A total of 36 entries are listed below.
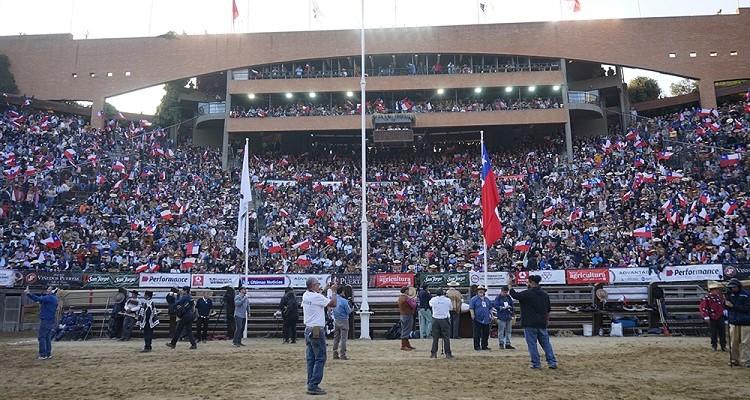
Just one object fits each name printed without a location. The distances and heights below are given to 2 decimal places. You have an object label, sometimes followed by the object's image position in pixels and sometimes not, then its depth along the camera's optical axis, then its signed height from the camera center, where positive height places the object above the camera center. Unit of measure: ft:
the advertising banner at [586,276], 78.48 -0.27
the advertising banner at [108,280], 83.61 -0.10
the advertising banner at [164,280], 83.87 -0.15
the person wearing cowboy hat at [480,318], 53.26 -3.83
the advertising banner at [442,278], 81.76 -0.33
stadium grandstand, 97.66 +27.24
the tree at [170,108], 161.79 +46.36
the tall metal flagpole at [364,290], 67.87 -1.52
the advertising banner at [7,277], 81.97 +0.51
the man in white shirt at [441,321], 46.21 -3.56
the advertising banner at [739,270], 74.90 +0.28
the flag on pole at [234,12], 145.28 +64.90
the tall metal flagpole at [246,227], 70.85 +6.32
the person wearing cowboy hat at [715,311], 47.85 -3.08
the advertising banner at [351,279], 86.53 -0.32
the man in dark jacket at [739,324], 39.17 -3.44
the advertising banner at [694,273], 74.84 -0.02
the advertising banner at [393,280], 84.48 -0.52
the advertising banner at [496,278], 81.66 -0.48
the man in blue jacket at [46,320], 48.83 -3.30
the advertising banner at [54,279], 82.99 +0.18
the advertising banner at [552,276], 81.05 -0.24
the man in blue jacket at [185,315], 56.13 -3.43
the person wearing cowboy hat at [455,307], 56.75 -3.06
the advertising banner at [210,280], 84.94 -0.25
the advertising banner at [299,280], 84.28 -0.36
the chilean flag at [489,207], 68.13 +7.84
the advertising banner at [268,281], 84.38 -0.47
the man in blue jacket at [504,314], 55.06 -3.64
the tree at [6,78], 151.94 +51.96
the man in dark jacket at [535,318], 39.01 -2.86
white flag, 73.77 +8.87
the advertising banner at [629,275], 76.18 -0.21
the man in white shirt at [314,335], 31.96 -3.15
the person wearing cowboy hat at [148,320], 54.75 -3.90
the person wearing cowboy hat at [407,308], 55.52 -3.03
